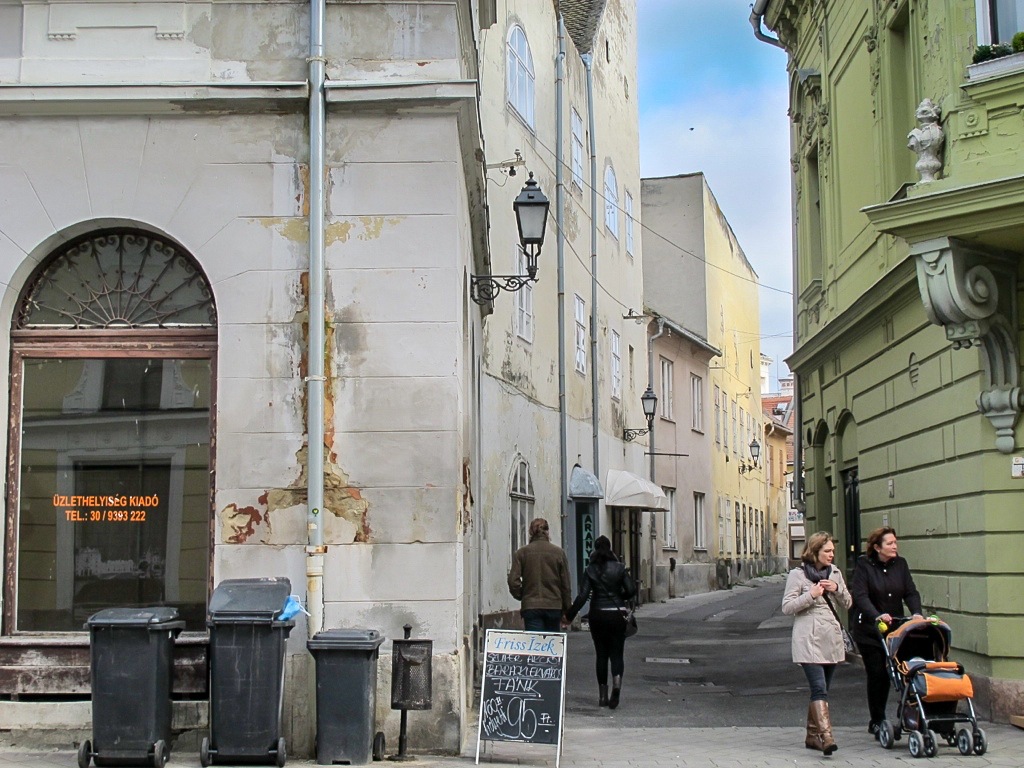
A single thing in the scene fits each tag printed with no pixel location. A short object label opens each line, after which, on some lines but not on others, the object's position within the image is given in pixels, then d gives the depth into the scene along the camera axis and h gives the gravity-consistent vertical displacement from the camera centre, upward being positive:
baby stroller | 9.25 -1.09
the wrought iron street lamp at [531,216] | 12.01 +2.98
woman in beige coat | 9.48 -0.65
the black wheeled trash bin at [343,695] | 8.68 -1.03
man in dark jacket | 12.58 -0.43
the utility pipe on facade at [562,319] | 22.84 +3.86
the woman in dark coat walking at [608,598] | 12.46 -0.57
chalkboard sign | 9.16 -1.05
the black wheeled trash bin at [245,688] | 8.53 -0.97
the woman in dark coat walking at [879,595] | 10.05 -0.45
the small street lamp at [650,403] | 27.14 +2.82
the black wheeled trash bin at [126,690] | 8.45 -0.97
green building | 10.67 +2.30
